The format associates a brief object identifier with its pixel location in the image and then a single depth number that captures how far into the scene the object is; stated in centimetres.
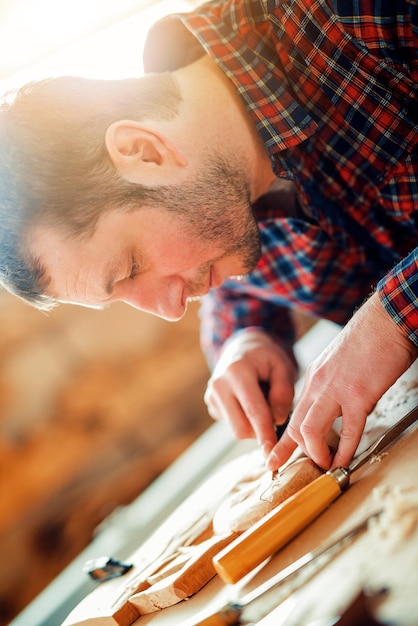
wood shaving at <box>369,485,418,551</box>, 67
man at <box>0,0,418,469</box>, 93
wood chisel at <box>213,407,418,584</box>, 78
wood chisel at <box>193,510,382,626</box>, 72
